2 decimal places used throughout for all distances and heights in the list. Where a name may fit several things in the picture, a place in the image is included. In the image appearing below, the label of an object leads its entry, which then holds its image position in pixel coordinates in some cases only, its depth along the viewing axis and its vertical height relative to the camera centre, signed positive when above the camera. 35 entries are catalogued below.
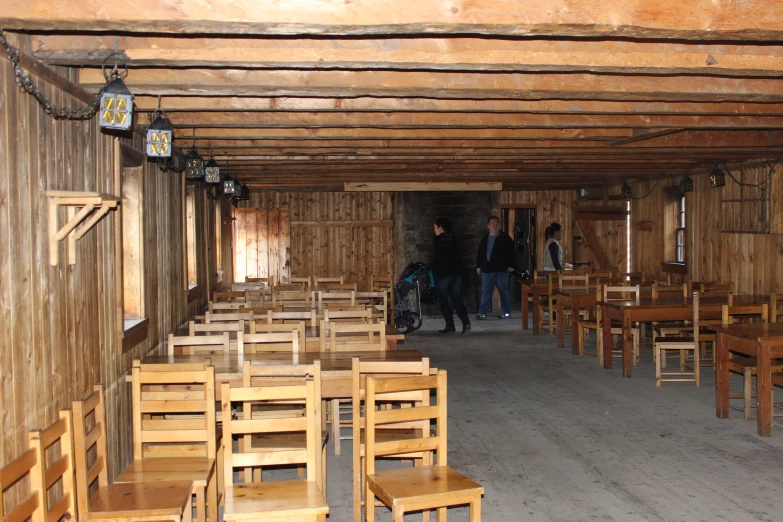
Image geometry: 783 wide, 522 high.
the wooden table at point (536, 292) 13.24 -0.60
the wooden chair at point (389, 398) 4.82 -0.86
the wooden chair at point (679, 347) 8.97 -1.01
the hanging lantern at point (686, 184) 12.24 +0.95
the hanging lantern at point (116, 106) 4.34 +0.78
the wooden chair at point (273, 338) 6.37 -0.59
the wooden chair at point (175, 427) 4.70 -0.93
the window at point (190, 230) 9.77 +0.34
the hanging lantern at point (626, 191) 14.93 +1.04
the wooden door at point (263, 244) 17.22 +0.30
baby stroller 13.84 -0.58
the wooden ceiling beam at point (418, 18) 3.46 +0.98
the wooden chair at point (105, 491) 3.95 -1.12
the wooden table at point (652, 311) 9.46 -0.67
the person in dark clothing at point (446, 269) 13.40 -0.22
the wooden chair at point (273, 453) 4.21 -0.93
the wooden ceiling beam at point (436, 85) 5.20 +1.06
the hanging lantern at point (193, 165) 7.05 +0.77
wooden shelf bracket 4.32 +0.29
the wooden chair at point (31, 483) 3.35 -0.90
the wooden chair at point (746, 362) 7.47 -1.00
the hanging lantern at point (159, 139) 5.29 +0.74
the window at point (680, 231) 14.28 +0.32
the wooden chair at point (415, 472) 4.13 -1.12
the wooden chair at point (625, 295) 10.22 -0.57
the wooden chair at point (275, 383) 5.00 -0.80
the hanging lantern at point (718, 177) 10.96 +0.92
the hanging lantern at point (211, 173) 7.90 +0.79
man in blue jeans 15.22 -0.13
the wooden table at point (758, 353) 6.91 -0.85
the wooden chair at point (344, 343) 6.64 -0.69
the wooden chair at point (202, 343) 6.41 -0.63
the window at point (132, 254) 6.64 +0.05
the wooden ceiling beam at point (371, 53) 4.43 +1.05
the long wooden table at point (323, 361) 5.71 -0.73
